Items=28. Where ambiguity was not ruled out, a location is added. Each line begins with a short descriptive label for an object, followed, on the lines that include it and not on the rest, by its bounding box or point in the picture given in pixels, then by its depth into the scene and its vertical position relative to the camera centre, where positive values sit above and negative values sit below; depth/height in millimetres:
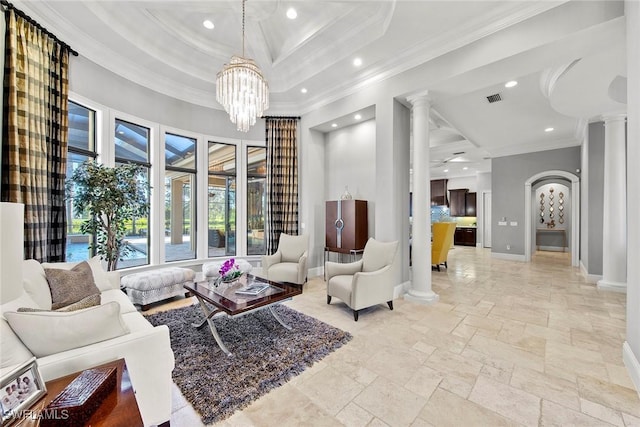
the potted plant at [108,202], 3283 +131
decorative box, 906 -703
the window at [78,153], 3535 +818
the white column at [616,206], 4461 +89
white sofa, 1295 -789
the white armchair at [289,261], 4406 -895
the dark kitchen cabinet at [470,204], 10843 +303
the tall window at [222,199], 5500 +263
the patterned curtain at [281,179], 5598 +692
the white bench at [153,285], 3596 -1031
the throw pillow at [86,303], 1728 -629
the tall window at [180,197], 4957 +279
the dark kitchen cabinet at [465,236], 10578 -1018
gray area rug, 1949 -1342
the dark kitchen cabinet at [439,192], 11727 +859
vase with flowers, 3094 -738
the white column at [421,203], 3918 +124
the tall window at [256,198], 5863 +306
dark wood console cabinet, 4789 -254
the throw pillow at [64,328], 1351 -628
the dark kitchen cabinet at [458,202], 11094 +394
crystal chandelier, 3104 +1461
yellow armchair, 6027 -638
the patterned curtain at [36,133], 2602 +831
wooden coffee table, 2508 -887
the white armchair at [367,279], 3312 -911
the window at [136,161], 4312 +842
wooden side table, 958 -766
